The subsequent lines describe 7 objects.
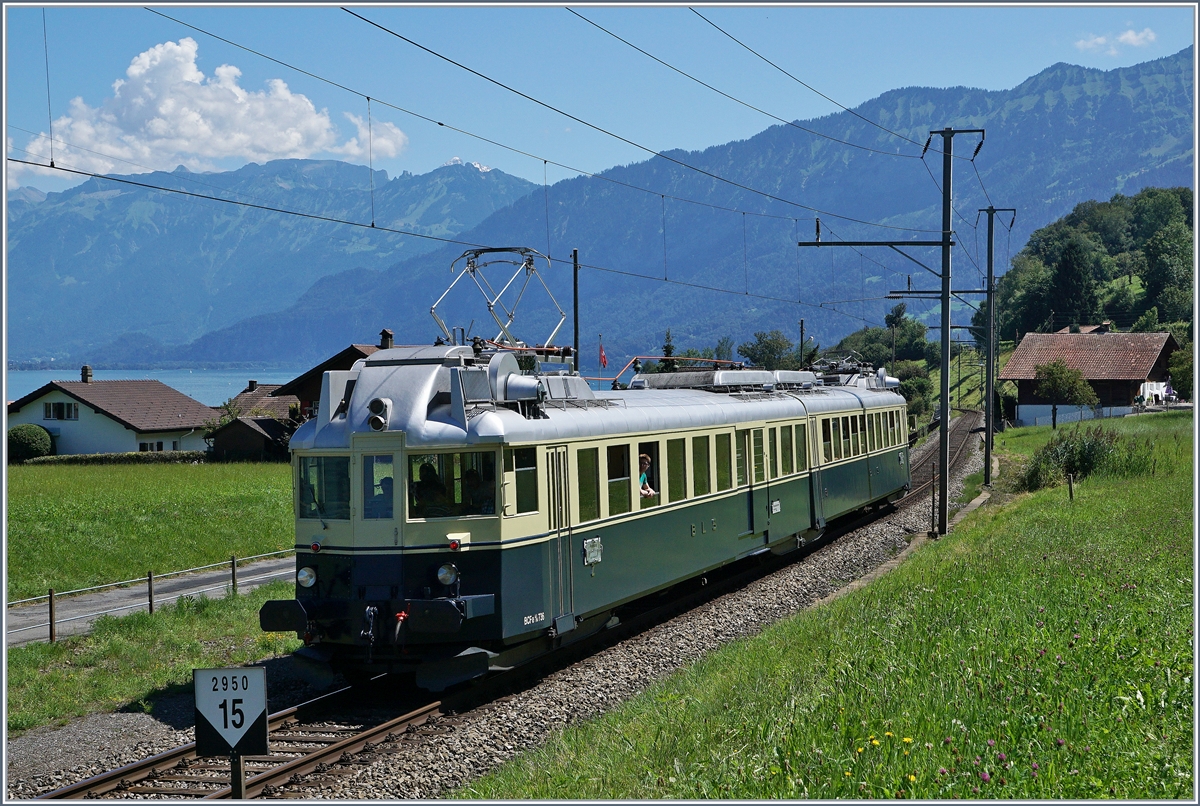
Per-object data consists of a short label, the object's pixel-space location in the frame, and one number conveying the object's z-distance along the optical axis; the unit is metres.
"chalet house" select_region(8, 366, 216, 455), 72.25
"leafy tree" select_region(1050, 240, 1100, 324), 111.88
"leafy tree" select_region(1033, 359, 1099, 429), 65.00
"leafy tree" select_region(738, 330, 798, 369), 106.86
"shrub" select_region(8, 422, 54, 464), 65.25
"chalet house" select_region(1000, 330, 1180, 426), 72.12
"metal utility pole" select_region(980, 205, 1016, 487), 36.47
